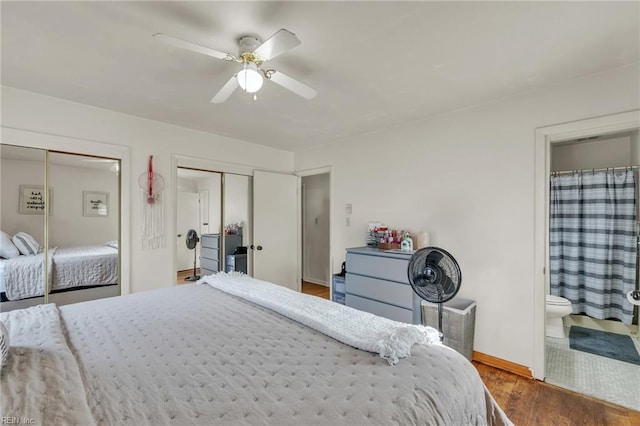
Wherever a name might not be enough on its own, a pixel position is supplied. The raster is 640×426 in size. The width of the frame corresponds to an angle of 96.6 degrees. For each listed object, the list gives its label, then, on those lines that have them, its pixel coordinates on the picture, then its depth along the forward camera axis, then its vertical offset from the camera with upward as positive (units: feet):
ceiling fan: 4.25 +2.55
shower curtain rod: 9.37 +1.47
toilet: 9.42 -3.41
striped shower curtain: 9.48 -1.03
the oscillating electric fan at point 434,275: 5.94 -1.37
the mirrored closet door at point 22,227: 7.24 -0.39
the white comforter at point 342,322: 3.84 -1.82
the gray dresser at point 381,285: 8.18 -2.26
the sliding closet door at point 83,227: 8.03 -0.47
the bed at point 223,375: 2.71 -1.90
